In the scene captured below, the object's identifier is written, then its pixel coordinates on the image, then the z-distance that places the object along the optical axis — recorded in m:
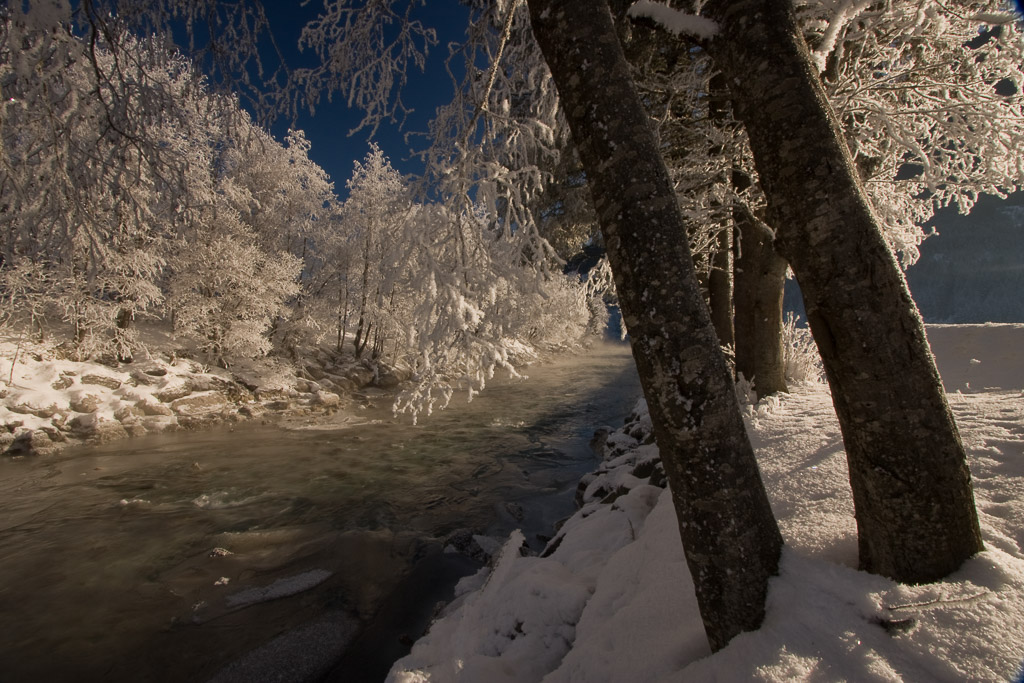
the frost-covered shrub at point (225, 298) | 14.73
